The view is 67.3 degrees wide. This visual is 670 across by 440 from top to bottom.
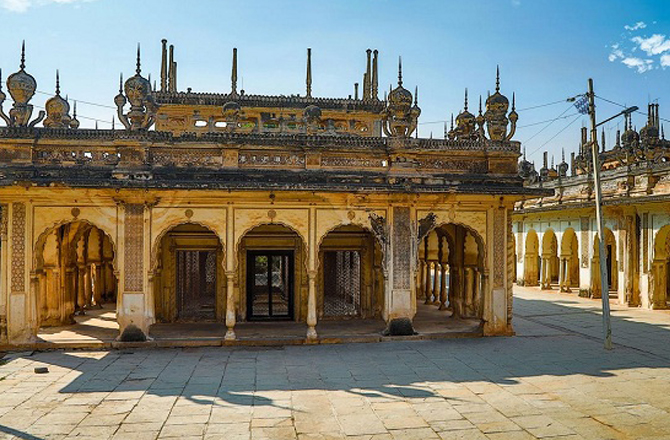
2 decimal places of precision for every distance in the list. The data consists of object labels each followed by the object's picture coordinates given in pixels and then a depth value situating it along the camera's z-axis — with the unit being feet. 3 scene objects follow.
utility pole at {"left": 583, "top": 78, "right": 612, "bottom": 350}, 36.94
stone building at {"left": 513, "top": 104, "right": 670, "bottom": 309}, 60.29
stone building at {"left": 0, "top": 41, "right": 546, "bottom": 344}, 37.76
